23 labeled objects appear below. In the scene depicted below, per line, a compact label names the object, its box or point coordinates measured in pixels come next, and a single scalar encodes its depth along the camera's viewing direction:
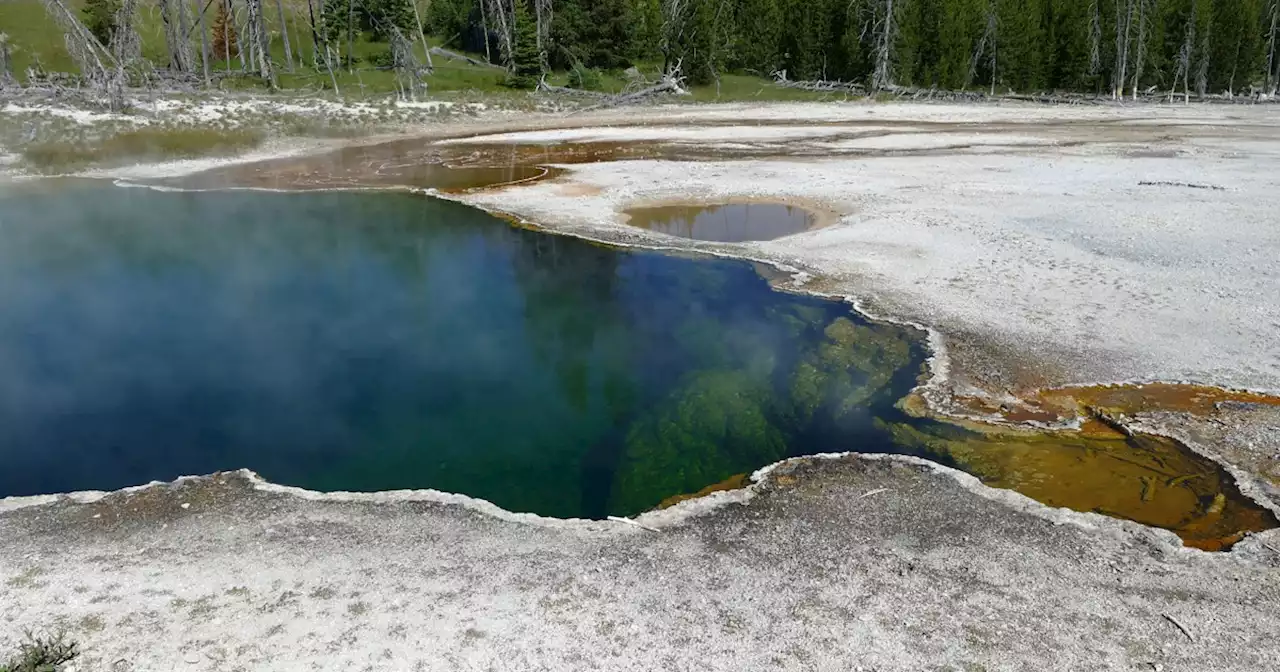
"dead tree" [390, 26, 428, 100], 39.88
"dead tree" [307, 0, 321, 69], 44.91
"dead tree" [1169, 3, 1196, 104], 52.19
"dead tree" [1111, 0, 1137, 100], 50.03
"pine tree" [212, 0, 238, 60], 64.08
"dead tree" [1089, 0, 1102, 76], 52.81
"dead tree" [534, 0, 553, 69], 48.52
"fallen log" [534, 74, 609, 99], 45.03
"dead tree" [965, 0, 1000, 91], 52.75
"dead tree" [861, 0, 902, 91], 49.44
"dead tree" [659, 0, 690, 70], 50.19
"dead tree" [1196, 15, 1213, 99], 53.44
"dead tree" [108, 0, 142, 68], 31.92
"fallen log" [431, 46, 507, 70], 55.38
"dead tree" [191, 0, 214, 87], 39.16
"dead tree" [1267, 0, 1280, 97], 54.17
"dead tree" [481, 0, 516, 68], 47.59
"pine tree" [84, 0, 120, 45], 53.34
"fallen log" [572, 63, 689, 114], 44.19
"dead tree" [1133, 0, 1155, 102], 50.84
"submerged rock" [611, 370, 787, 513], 8.50
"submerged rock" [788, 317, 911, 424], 10.06
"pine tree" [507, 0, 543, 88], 45.66
